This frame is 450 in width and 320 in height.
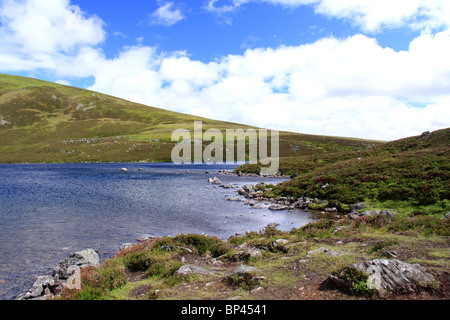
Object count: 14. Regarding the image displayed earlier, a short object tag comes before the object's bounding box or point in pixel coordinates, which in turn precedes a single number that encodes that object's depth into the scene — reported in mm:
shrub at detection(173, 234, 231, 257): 18016
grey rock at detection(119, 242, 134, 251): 19709
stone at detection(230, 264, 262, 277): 11992
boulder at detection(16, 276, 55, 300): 12578
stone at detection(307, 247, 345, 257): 14195
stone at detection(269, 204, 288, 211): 36031
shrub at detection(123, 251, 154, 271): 15344
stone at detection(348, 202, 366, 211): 30312
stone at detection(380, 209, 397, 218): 23197
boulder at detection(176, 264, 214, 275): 13297
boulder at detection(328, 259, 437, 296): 9555
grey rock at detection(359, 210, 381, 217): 26244
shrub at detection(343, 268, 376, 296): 9555
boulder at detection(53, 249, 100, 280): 14492
